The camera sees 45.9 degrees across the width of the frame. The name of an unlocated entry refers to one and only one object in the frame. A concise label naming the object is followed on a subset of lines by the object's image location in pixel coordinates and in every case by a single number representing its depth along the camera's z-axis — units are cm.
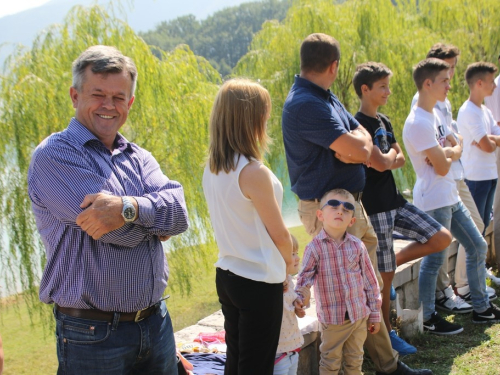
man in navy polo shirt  339
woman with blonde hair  276
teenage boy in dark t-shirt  405
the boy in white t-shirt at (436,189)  450
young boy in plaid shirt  336
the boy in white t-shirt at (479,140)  552
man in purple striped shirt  209
